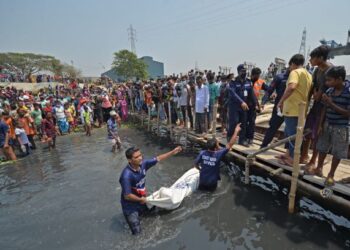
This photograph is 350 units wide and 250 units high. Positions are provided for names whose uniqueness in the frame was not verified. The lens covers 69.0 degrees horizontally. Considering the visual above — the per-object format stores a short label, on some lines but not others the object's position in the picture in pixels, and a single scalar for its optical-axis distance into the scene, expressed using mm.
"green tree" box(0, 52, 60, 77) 44906
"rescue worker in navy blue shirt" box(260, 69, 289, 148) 5574
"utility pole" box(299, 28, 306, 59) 74625
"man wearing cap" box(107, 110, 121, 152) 9931
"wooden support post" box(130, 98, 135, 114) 17600
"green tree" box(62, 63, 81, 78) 51681
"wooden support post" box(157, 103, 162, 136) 12164
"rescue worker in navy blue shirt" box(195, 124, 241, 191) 5508
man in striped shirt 3820
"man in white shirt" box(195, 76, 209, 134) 8383
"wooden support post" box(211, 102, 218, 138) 7556
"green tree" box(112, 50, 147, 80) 53469
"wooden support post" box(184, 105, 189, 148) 9771
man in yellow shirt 4535
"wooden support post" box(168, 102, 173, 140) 11011
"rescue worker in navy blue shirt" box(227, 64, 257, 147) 6453
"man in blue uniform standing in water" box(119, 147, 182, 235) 4336
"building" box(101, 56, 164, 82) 84369
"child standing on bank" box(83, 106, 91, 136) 13875
